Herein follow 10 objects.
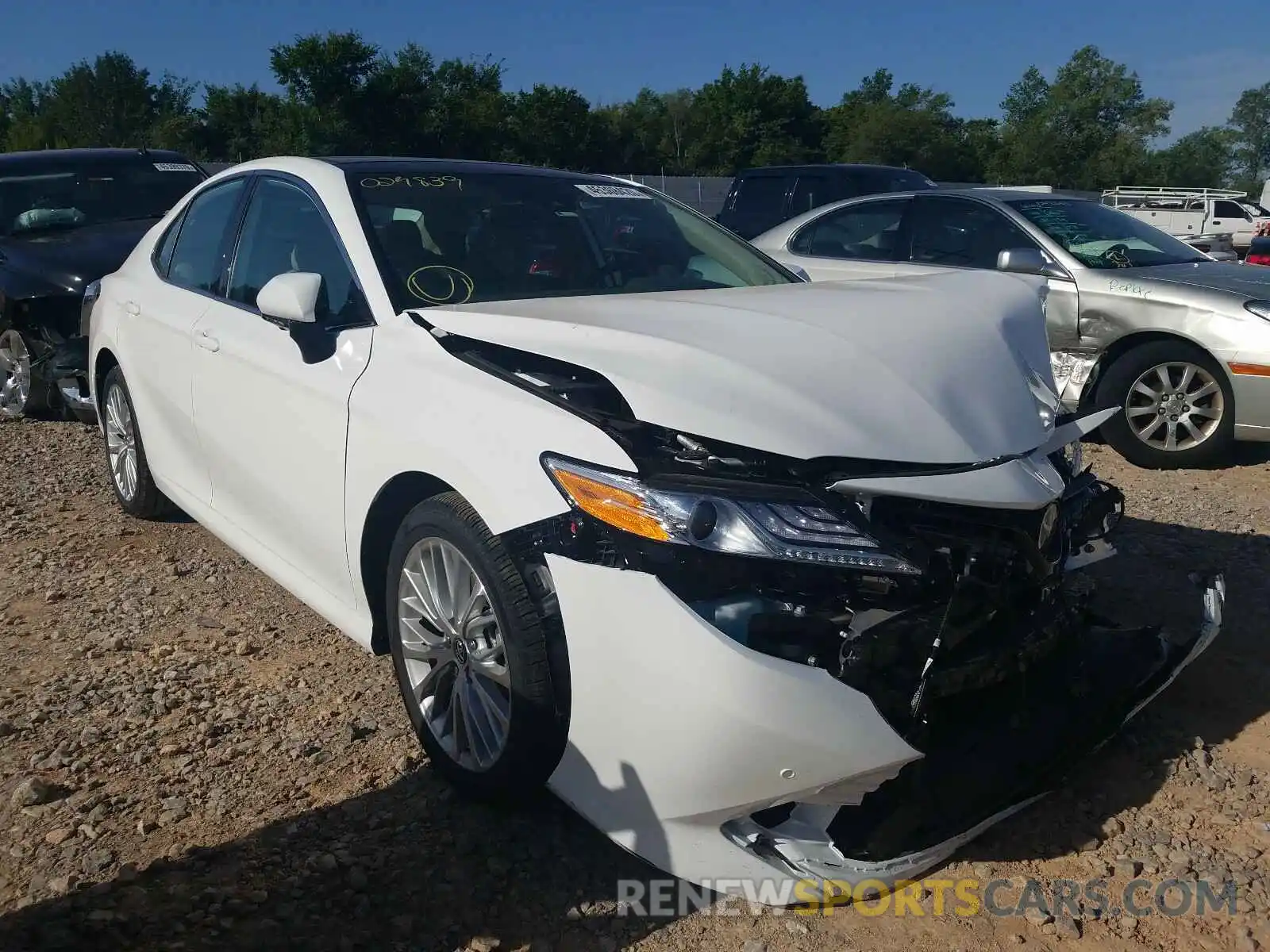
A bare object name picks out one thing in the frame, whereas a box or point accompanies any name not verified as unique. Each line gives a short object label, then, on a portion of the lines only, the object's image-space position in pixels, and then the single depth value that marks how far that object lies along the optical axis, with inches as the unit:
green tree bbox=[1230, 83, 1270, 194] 4141.2
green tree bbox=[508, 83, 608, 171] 2025.1
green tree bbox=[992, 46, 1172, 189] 2672.2
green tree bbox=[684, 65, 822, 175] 2453.2
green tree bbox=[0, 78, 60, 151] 1334.9
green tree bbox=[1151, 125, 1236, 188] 3029.0
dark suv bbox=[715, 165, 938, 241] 426.6
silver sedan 224.5
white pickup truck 983.0
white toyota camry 82.7
